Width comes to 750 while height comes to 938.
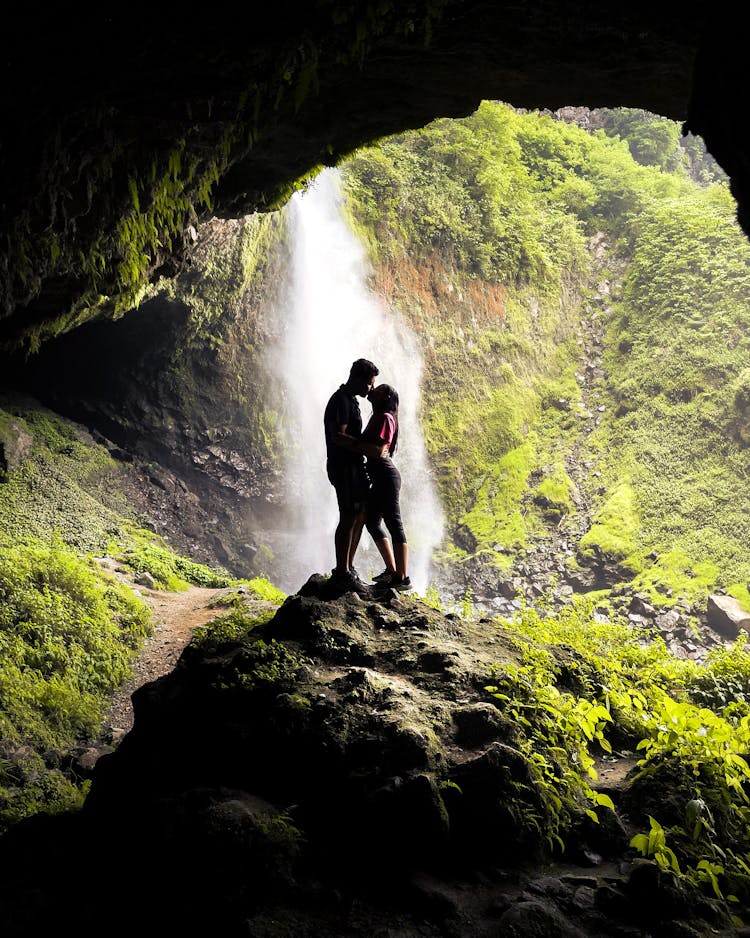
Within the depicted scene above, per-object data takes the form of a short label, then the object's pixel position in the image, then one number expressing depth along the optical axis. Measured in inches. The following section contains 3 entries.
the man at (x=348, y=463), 227.3
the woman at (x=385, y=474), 227.6
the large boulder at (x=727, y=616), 596.4
